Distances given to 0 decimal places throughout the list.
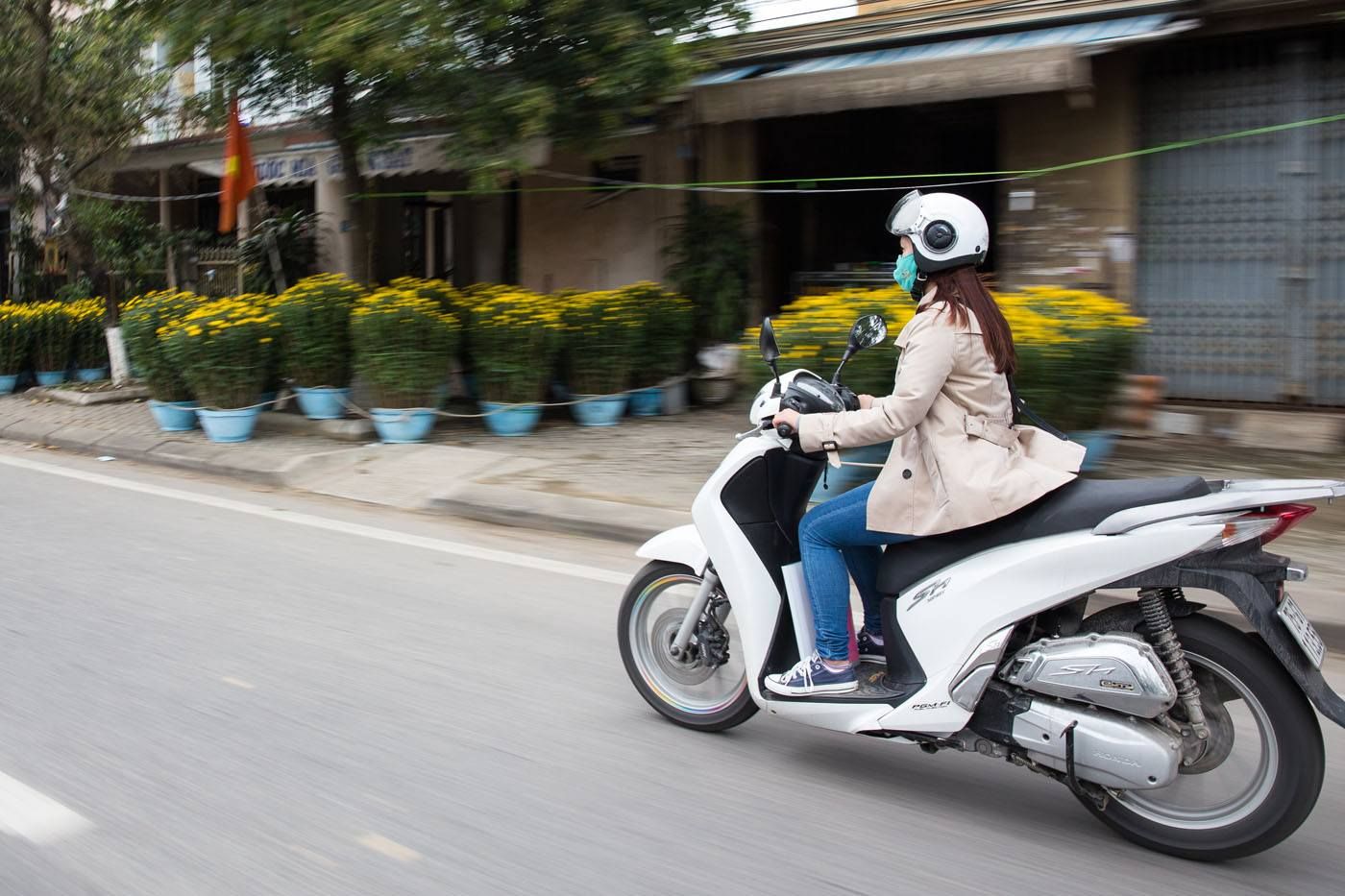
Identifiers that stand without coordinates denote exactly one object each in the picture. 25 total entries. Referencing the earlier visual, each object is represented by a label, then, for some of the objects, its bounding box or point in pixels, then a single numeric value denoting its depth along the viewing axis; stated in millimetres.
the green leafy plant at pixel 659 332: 11561
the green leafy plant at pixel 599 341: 11164
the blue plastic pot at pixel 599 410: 11305
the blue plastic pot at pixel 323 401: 11312
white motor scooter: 3084
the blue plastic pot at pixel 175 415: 11633
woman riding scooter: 3443
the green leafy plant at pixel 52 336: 15820
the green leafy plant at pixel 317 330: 11102
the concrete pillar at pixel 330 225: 14867
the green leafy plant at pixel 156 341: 11477
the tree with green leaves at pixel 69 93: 15055
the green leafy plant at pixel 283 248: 14594
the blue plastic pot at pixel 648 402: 11781
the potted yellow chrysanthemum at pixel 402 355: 10469
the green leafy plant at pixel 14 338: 15539
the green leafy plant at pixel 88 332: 16062
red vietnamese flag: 13484
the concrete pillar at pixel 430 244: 18641
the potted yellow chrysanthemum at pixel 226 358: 10938
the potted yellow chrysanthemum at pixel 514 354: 10773
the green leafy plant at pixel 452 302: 11383
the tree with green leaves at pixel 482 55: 9695
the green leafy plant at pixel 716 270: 12398
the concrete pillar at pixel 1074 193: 10477
